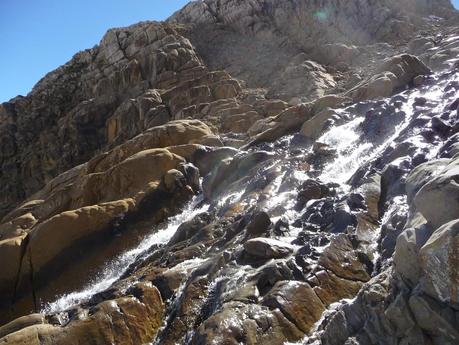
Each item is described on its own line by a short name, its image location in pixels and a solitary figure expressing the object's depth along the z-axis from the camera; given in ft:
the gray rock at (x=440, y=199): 33.63
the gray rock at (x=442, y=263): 29.50
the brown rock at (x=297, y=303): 44.60
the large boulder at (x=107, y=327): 53.01
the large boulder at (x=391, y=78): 109.29
